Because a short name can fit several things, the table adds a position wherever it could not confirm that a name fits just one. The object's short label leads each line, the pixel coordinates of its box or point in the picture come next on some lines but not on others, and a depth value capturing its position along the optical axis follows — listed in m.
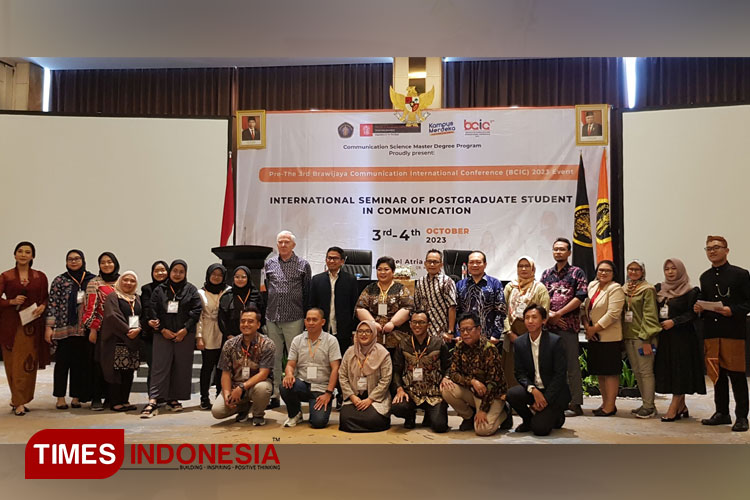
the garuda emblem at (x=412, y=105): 6.33
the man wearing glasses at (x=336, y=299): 4.53
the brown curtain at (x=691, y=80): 7.32
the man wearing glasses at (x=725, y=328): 3.93
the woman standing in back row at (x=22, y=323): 4.38
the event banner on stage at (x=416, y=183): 6.20
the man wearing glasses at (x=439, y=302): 4.41
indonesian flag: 6.45
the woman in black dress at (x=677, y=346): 4.23
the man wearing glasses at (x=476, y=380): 3.96
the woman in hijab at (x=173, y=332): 4.49
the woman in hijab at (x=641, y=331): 4.38
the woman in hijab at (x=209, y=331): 4.59
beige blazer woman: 4.39
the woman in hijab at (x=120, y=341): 4.42
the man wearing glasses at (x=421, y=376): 4.02
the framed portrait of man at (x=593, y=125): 6.11
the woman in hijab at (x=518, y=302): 4.34
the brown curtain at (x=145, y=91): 8.17
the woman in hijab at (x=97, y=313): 4.50
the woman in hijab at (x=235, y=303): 4.54
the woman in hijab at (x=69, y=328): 4.49
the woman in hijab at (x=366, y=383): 4.00
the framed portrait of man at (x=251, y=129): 6.46
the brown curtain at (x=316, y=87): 7.91
